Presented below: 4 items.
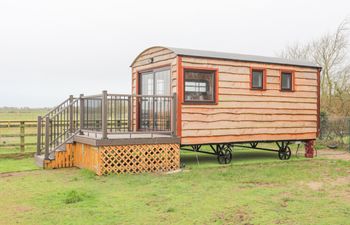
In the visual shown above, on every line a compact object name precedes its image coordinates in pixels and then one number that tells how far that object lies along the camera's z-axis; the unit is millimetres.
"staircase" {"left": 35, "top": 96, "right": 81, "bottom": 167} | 10594
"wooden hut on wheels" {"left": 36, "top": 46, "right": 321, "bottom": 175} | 10094
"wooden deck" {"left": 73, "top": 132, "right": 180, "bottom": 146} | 9523
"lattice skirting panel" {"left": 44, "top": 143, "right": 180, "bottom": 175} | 9570
